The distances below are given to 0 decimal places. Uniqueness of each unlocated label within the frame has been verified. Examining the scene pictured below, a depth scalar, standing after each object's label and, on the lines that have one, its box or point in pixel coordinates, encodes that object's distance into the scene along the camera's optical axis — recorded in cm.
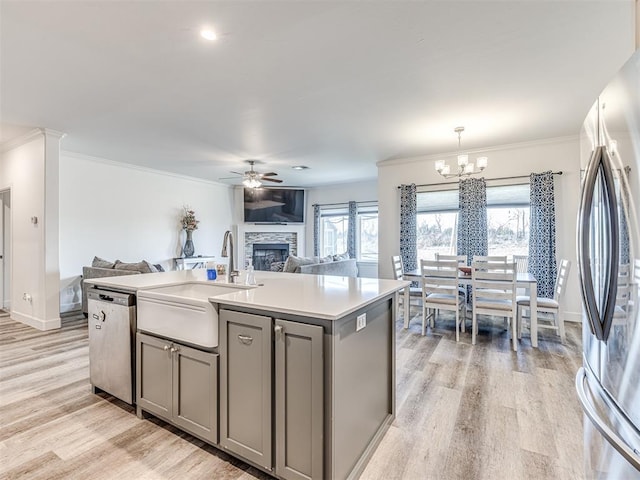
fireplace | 826
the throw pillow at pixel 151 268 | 424
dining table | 353
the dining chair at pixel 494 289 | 349
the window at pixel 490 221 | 478
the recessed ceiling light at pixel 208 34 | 212
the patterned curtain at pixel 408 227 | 540
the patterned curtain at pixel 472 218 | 489
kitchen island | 147
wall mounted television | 779
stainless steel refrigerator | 88
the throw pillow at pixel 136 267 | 420
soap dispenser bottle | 237
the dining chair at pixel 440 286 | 380
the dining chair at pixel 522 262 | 468
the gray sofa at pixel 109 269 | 423
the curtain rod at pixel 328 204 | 759
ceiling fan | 532
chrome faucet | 245
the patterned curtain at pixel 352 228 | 760
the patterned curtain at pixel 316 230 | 816
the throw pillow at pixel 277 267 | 601
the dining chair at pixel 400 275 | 436
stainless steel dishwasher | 221
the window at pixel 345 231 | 768
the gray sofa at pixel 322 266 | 491
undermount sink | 178
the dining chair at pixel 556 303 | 365
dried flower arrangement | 689
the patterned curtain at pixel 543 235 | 441
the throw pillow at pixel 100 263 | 481
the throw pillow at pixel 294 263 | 487
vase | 687
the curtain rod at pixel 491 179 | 445
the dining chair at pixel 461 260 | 428
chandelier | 389
